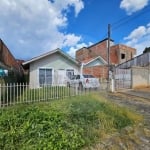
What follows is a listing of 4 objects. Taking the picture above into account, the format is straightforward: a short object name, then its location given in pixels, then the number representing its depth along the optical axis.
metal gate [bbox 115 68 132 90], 11.15
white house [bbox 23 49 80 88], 11.36
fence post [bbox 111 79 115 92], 10.11
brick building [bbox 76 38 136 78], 24.80
